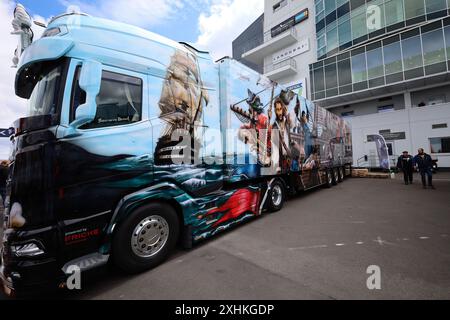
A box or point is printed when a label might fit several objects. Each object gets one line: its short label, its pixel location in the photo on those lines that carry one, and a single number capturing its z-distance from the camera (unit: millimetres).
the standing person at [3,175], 7137
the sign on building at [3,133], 8358
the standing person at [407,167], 11922
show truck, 2469
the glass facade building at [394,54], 18172
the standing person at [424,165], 10312
